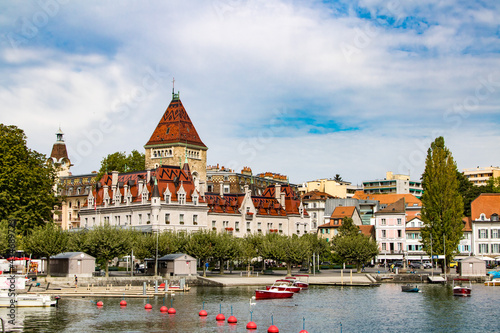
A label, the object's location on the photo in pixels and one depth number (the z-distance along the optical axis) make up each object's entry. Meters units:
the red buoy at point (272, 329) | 53.18
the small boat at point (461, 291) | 81.62
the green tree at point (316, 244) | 117.06
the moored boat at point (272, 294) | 77.00
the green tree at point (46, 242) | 90.94
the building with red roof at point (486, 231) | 129.25
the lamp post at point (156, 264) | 93.25
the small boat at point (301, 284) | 88.15
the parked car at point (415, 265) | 126.76
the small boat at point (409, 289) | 86.69
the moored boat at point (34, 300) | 66.81
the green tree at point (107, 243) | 92.19
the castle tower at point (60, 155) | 192.38
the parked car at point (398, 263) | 130.38
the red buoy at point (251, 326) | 55.66
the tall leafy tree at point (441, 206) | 103.75
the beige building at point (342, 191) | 198.88
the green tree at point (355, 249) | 110.19
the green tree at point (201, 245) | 99.38
